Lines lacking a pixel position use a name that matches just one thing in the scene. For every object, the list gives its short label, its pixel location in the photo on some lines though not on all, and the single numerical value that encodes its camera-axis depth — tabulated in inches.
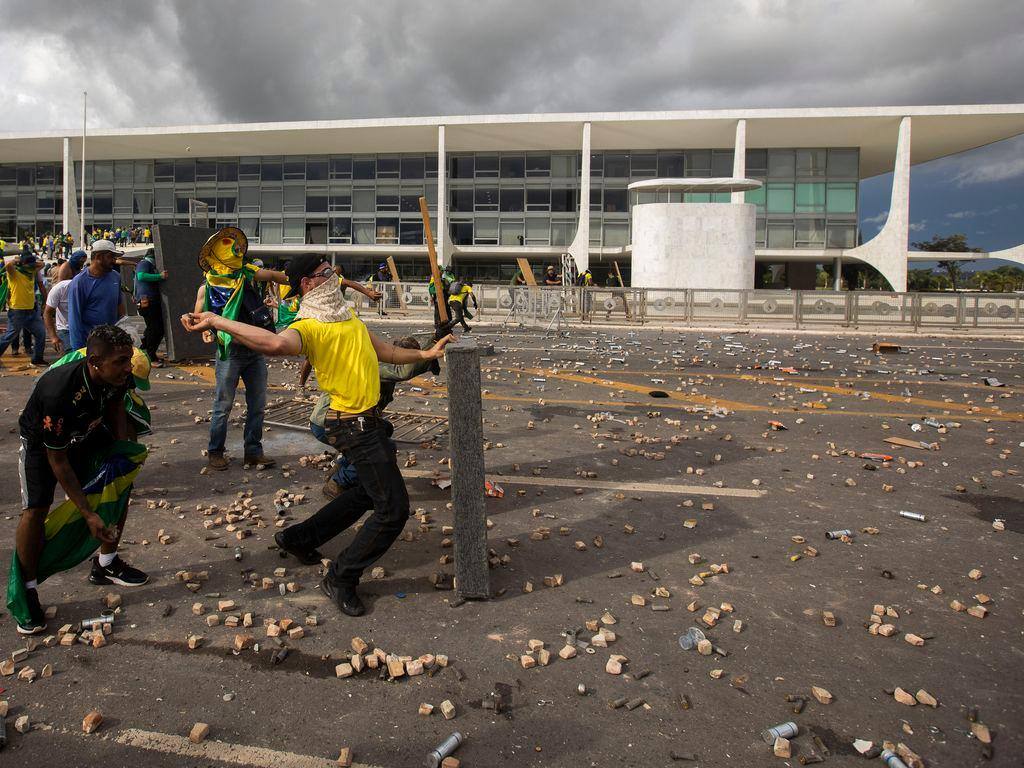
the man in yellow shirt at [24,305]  484.1
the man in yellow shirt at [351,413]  150.4
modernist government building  1724.9
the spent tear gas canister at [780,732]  111.7
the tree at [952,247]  2469.2
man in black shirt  136.9
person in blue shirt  262.2
